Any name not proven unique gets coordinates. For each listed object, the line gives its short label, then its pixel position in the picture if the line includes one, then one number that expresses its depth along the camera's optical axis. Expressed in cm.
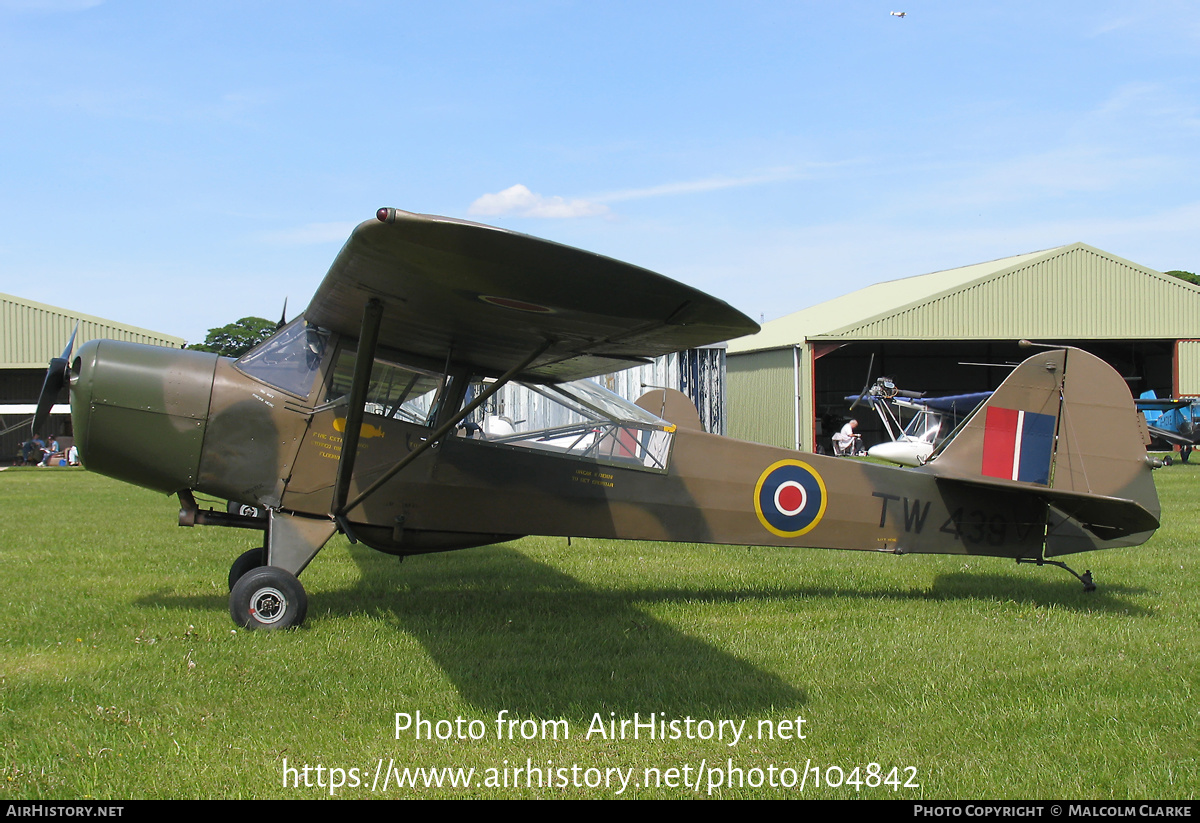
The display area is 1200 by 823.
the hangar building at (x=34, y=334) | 3316
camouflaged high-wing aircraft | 576
